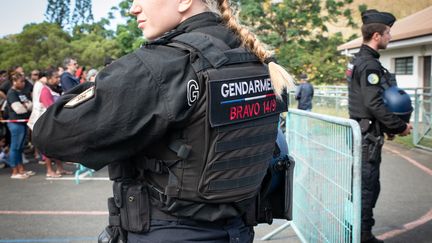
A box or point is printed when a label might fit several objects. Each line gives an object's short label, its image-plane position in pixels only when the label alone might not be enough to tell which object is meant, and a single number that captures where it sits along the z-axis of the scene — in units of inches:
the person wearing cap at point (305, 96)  535.5
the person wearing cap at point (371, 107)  166.2
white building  574.2
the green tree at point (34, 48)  1018.1
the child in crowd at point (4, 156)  356.2
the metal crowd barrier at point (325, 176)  113.7
